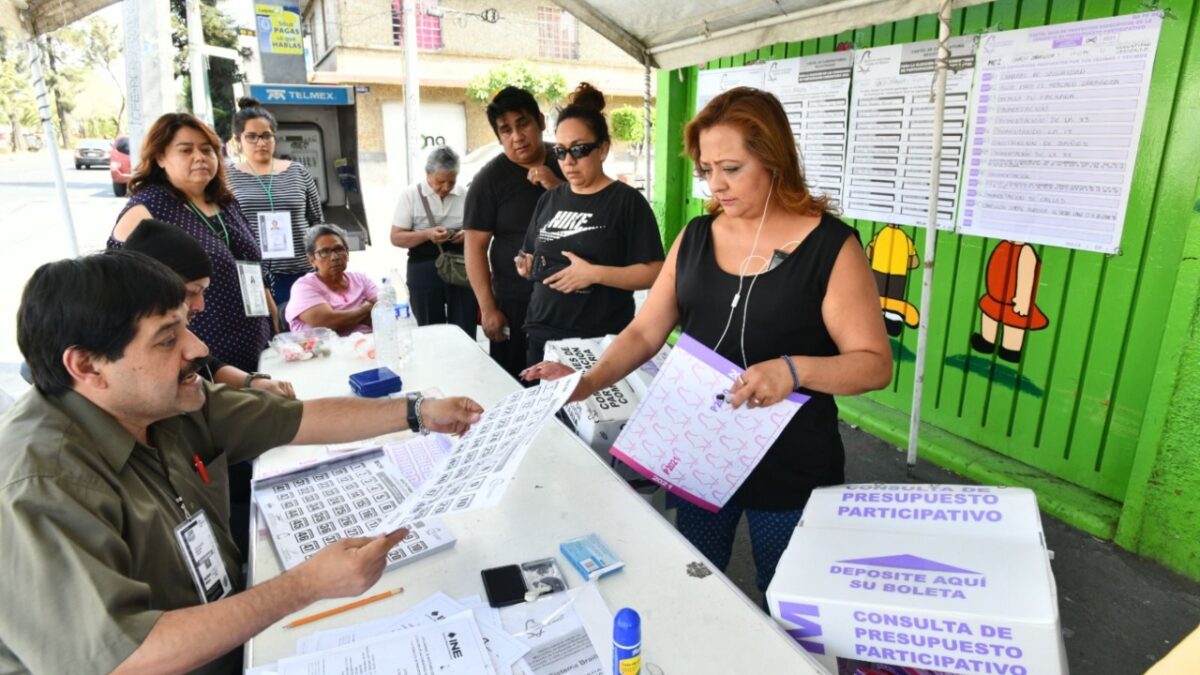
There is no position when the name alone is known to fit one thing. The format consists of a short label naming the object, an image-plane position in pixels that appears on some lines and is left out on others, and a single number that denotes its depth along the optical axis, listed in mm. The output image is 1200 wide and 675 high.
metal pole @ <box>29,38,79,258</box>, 3576
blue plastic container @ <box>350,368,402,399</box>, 2242
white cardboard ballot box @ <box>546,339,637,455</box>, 2121
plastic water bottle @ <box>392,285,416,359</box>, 2771
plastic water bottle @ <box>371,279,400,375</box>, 2527
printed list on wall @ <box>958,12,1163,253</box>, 2656
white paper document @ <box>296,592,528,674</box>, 1107
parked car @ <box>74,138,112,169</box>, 23734
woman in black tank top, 1518
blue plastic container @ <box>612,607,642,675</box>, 925
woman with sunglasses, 2553
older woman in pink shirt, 3152
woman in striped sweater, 3863
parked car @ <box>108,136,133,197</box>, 11891
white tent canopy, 2896
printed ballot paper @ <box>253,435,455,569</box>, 1409
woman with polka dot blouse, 2561
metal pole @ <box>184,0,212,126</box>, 7461
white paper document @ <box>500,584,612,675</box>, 1091
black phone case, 1231
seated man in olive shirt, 925
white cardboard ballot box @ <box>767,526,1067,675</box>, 1025
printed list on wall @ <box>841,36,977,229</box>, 3295
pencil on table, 1187
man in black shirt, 3141
